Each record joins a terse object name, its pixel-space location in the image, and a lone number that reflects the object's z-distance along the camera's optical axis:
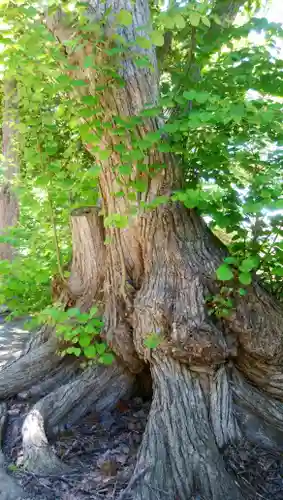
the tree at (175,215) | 2.87
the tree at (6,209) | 8.80
